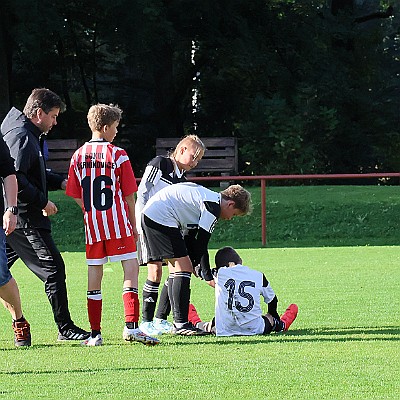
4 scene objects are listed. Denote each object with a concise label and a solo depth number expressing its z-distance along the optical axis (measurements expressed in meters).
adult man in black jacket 17.09
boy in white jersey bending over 17.48
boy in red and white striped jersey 16.80
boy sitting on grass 17.89
